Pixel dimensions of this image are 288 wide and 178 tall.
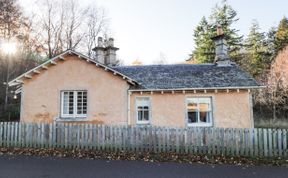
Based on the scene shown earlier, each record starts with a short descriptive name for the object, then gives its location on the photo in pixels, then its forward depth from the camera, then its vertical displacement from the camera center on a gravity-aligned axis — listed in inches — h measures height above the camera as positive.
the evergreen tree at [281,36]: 1229.3 +443.3
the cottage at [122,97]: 445.3 +11.7
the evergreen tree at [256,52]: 1220.3 +336.1
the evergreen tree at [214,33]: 1244.6 +464.5
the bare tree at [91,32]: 1244.6 +492.4
